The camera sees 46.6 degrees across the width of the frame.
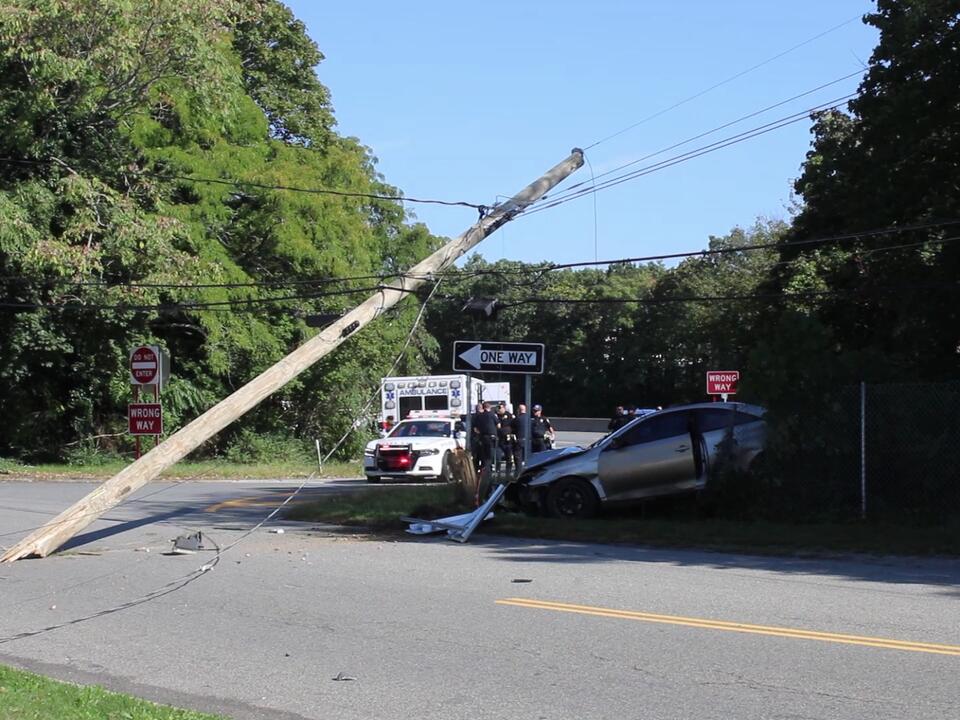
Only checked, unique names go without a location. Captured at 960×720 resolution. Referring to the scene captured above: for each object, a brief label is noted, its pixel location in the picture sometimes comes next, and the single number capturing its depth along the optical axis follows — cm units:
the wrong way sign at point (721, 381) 2912
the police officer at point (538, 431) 2483
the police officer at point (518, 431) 2234
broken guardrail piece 1470
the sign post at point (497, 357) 1708
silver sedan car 1572
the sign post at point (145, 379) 2420
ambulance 3994
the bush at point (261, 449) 3466
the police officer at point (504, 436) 2348
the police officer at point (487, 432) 2158
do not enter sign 2436
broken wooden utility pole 1323
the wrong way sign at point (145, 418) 2419
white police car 2581
